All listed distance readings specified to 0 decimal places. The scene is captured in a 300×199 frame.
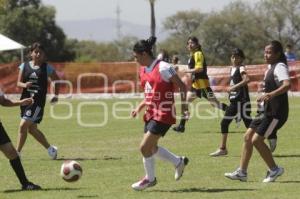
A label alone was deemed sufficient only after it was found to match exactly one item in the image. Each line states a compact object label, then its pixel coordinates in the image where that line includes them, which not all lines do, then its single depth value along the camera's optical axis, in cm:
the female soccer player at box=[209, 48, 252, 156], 2622
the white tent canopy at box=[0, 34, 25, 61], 7581
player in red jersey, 1908
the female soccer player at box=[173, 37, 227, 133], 3331
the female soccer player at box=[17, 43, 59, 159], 2519
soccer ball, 1948
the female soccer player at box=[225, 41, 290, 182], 1984
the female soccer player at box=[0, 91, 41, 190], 1909
